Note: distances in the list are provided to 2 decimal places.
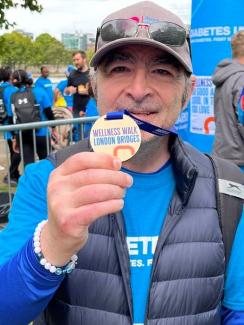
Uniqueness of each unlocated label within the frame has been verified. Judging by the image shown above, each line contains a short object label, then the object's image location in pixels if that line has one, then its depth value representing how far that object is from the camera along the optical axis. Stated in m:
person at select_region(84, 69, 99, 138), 6.31
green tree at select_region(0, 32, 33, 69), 80.43
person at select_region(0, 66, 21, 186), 5.04
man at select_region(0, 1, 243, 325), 1.35
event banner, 5.30
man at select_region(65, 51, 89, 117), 9.33
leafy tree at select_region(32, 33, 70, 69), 92.44
